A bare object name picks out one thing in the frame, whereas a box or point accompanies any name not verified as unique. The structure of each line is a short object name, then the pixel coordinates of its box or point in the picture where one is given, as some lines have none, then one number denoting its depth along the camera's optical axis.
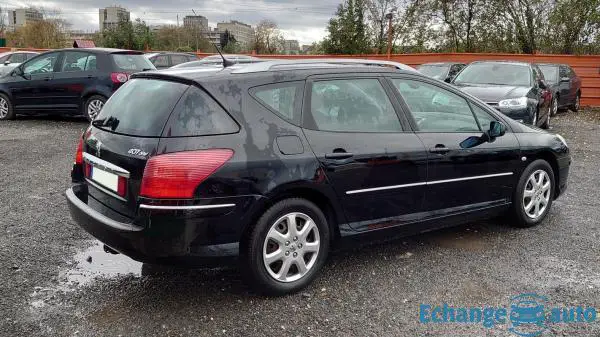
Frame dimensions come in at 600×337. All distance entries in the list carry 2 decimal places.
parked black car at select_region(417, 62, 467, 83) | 14.52
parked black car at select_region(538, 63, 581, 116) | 15.05
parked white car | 19.50
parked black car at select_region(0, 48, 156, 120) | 11.30
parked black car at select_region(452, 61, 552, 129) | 9.78
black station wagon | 3.22
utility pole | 24.85
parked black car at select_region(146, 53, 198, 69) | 18.92
